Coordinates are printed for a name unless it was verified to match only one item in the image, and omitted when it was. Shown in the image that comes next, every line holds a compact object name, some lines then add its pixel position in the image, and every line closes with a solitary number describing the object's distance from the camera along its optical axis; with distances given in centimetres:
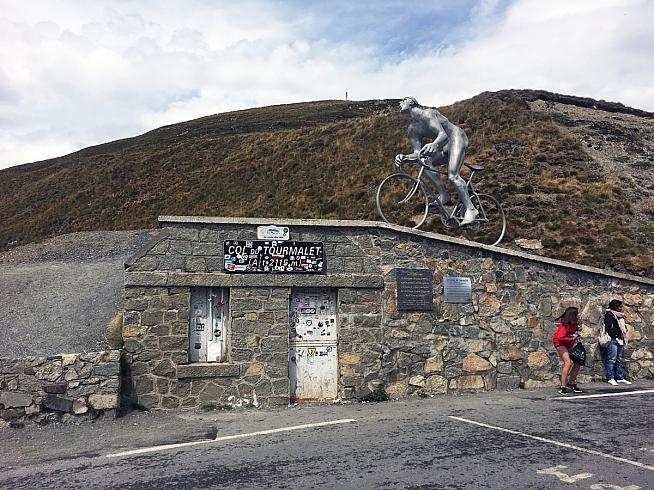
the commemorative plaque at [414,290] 970
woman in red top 926
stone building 873
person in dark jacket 1011
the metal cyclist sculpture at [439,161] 1132
